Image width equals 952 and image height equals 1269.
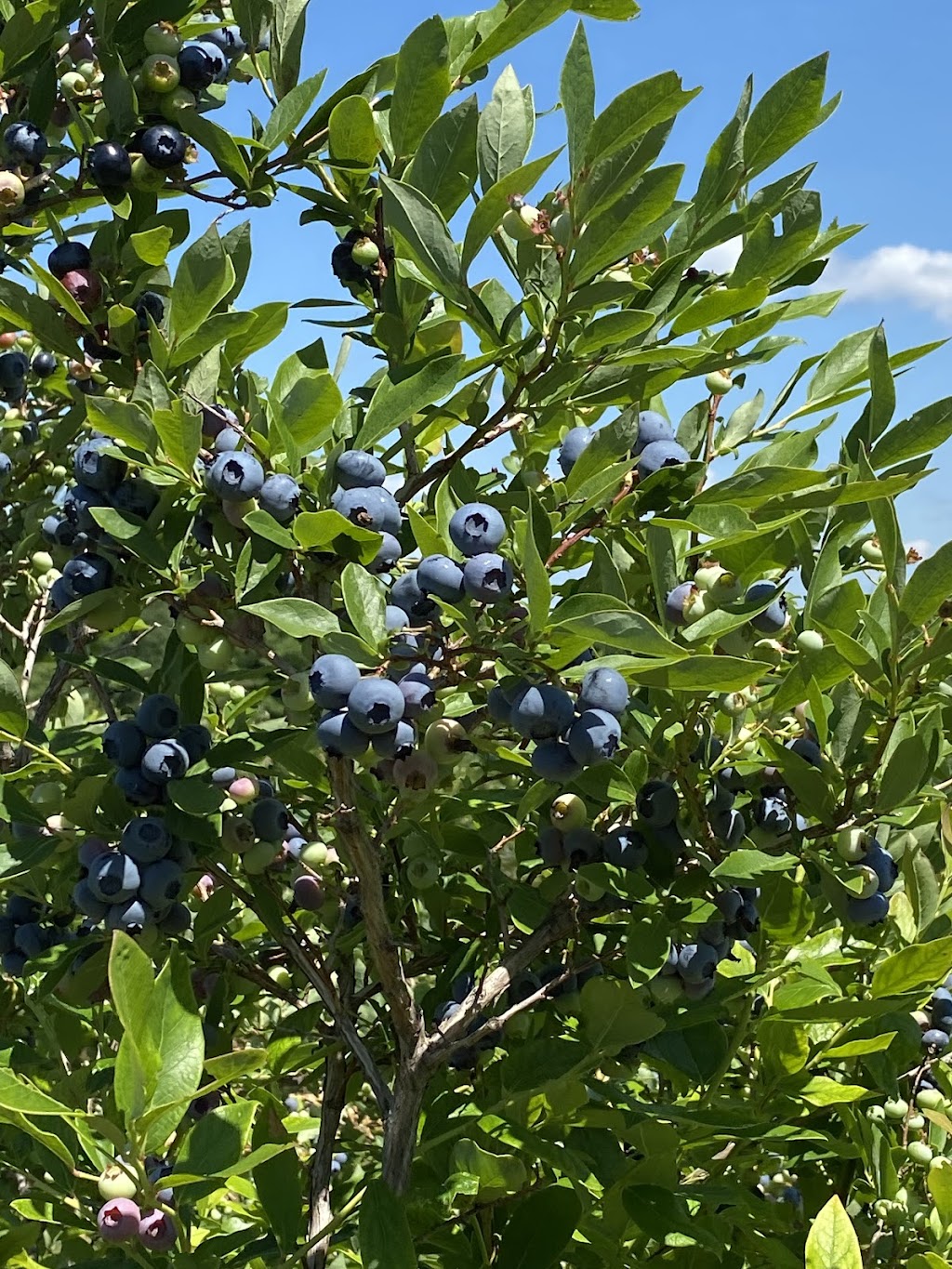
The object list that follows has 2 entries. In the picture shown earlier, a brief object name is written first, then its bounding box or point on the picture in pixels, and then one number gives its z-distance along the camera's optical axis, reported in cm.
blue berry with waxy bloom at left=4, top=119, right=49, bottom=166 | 47
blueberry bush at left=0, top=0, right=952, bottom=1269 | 35
